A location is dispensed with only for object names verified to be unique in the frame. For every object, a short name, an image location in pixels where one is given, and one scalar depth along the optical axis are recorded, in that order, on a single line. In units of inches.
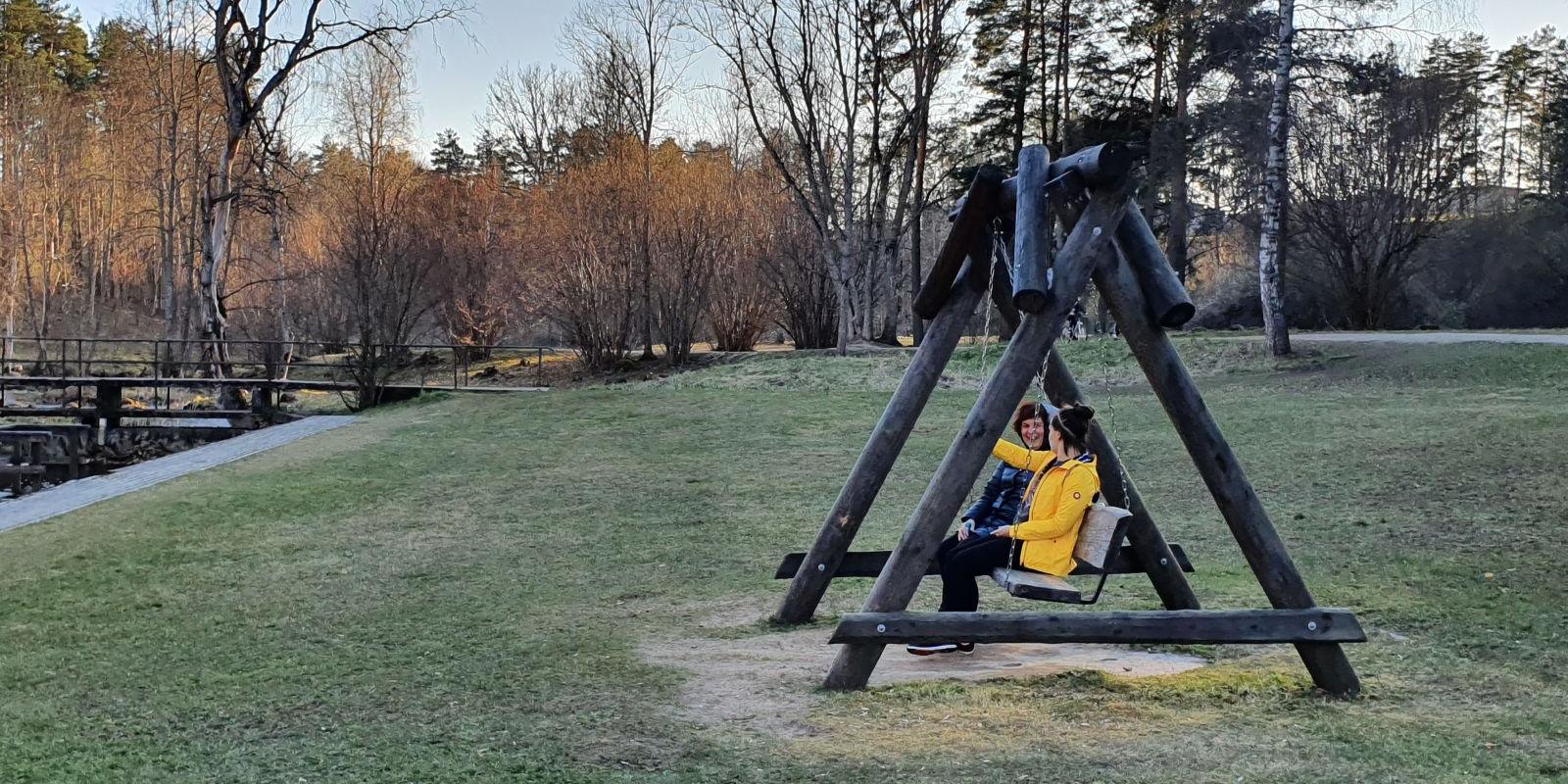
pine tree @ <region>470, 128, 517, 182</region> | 2457.1
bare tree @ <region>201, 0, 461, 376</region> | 1099.9
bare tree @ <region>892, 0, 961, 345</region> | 1375.5
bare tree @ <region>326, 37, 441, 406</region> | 1037.8
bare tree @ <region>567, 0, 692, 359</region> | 1418.6
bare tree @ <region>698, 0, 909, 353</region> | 1298.0
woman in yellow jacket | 226.2
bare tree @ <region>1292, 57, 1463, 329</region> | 1323.8
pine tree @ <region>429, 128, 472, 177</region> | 2682.6
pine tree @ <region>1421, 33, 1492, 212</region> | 1390.3
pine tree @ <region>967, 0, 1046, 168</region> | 1552.7
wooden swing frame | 204.5
